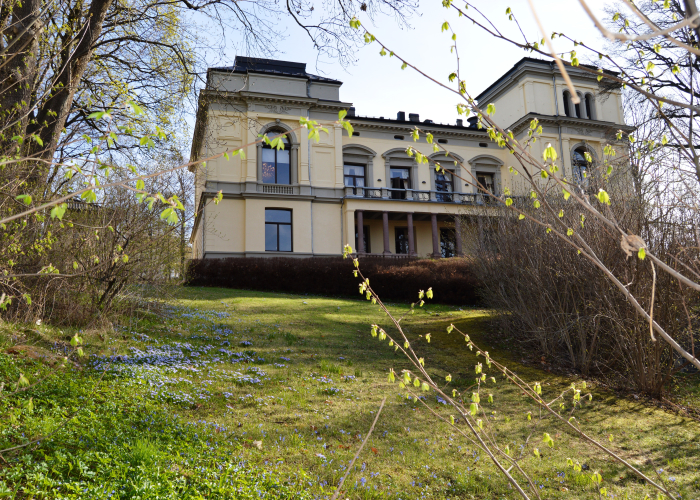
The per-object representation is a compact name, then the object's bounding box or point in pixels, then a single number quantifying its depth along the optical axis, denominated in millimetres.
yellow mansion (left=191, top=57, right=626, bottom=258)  27516
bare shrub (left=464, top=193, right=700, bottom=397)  7754
